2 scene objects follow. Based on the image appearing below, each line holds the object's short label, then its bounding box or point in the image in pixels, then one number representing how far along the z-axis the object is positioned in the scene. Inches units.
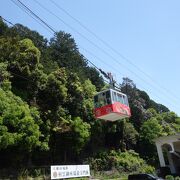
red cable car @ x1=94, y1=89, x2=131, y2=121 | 1097.4
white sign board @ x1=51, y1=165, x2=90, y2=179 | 1058.3
